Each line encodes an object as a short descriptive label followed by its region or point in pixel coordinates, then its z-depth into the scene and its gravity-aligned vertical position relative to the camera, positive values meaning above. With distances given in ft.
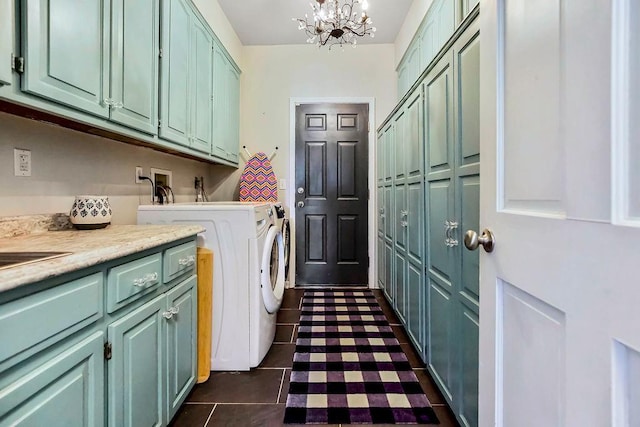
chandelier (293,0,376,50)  8.07 +5.19
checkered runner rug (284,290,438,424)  4.96 -2.97
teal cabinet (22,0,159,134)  3.39 +1.91
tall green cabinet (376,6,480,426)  3.97 -0.04
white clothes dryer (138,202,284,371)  5.91 -1.14
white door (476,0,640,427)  1.52 +0.00
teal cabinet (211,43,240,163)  9.12 +3.16
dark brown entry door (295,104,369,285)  12.01 +0.80
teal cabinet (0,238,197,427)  2.23 -1.19
